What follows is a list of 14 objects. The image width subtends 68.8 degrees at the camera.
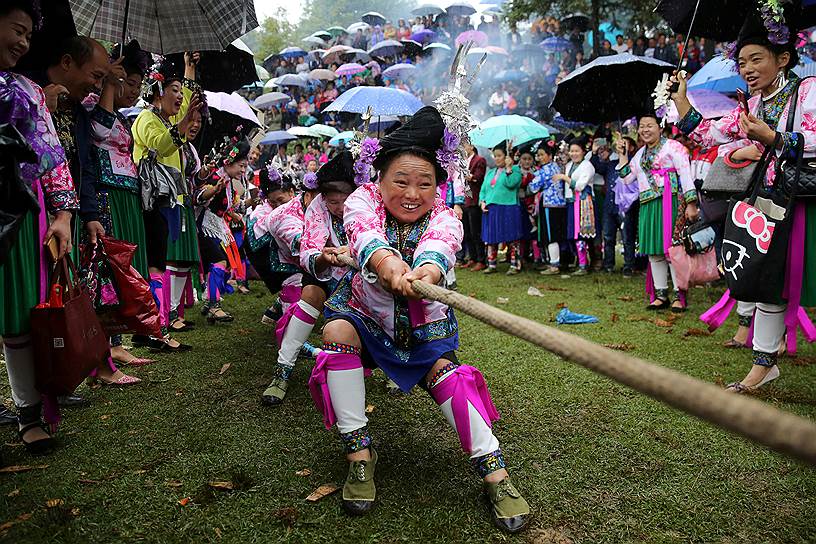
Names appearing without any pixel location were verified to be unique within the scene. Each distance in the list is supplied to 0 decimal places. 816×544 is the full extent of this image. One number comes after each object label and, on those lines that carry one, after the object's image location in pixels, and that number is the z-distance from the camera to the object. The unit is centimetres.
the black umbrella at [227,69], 566
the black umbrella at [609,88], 771
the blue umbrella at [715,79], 892
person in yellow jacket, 446
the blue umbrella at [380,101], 883
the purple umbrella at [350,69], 2248
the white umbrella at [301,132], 1684
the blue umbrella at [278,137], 1678
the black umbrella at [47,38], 326
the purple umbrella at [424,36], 2633
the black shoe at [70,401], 363
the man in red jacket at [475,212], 1072
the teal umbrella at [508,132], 1031
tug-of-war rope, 89
